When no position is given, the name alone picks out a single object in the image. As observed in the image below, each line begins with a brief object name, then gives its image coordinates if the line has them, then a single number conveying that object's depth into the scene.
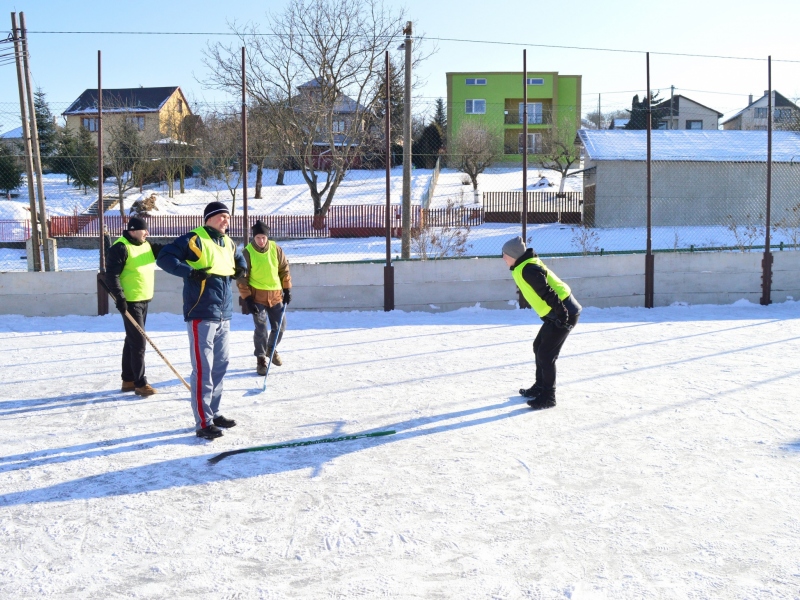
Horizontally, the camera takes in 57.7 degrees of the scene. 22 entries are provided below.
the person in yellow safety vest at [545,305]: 5.91
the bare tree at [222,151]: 26.14
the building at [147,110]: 32.72
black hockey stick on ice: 4.79
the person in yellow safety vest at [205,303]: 5.20
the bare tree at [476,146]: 29.42
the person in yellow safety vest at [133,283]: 6.41
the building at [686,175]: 20.58
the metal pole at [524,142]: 11.59
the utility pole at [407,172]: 13.89
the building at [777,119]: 31.06
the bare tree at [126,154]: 27.92
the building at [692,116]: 45.03
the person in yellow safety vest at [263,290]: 7.33
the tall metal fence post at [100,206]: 11.02
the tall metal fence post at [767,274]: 12.23
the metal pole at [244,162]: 11.07
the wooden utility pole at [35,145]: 13.10
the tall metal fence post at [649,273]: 11.99
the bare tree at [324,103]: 23.44
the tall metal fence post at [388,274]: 11.45
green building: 35.28
